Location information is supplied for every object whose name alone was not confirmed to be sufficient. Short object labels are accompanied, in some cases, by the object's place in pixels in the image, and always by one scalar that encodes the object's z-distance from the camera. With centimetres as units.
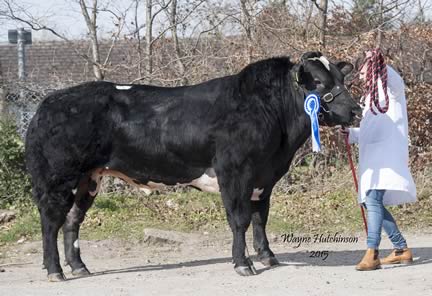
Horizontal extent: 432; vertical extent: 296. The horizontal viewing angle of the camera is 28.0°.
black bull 899
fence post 1370
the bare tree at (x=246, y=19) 1483
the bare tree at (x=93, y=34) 1459
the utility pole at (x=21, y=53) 1713
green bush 1323
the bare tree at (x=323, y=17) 1464
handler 884
